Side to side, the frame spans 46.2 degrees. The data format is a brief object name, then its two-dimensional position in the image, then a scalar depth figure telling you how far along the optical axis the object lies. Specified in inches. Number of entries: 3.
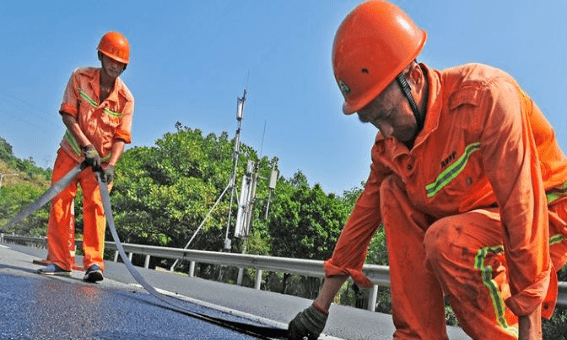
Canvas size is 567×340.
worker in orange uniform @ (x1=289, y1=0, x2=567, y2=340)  84.4
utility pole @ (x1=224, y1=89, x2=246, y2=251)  1395.9
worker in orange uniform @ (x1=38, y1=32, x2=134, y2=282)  227.9
